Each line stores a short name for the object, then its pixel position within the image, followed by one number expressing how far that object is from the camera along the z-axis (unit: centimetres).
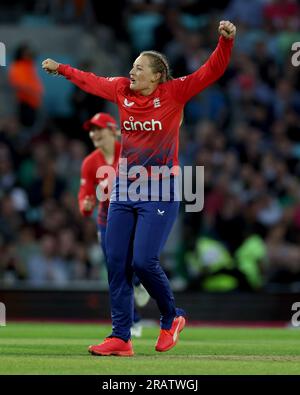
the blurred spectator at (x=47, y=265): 1792
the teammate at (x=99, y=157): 1284
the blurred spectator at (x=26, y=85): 1995
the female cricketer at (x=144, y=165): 955
